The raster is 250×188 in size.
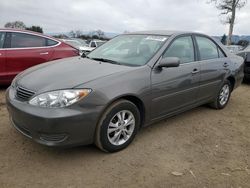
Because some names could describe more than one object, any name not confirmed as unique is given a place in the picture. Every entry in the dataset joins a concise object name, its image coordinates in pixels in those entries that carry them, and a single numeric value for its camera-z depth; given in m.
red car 4.28
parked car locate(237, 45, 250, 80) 5.82
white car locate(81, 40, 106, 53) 12.70
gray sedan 2.12
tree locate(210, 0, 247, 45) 15.98
